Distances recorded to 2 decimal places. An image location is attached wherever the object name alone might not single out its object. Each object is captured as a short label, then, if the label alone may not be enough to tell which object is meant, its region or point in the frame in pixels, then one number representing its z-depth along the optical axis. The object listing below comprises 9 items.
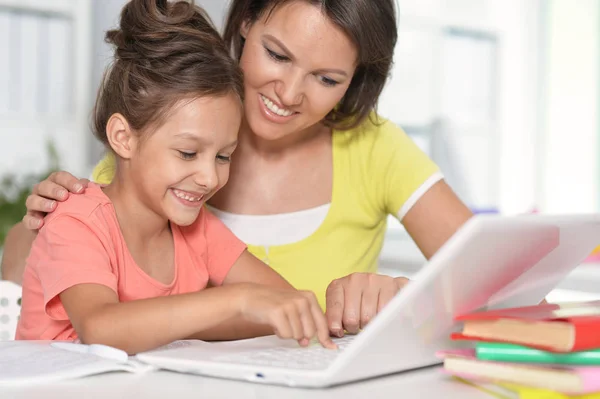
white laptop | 0.68
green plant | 2.94
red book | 0.69
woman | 1.41
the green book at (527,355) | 0.71
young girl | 1.09
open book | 0.77
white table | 0.72
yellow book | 0.68
